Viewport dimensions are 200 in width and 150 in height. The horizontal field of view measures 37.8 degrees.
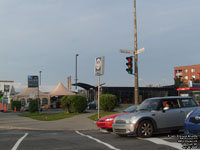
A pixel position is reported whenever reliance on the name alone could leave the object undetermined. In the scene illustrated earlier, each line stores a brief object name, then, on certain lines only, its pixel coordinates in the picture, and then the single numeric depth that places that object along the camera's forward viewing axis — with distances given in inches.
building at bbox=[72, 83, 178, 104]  2191.2
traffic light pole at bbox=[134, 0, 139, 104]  706.2
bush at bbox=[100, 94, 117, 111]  1009.5
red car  534.6
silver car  420.2
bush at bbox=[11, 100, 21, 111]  1759.4
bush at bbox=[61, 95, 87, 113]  1088.2
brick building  3986.2
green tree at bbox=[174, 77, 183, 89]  3416.1
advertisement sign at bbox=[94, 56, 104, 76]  756.0
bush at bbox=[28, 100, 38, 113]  1334.9
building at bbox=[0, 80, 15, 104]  1765.4
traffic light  687.1
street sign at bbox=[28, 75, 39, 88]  1182.9
